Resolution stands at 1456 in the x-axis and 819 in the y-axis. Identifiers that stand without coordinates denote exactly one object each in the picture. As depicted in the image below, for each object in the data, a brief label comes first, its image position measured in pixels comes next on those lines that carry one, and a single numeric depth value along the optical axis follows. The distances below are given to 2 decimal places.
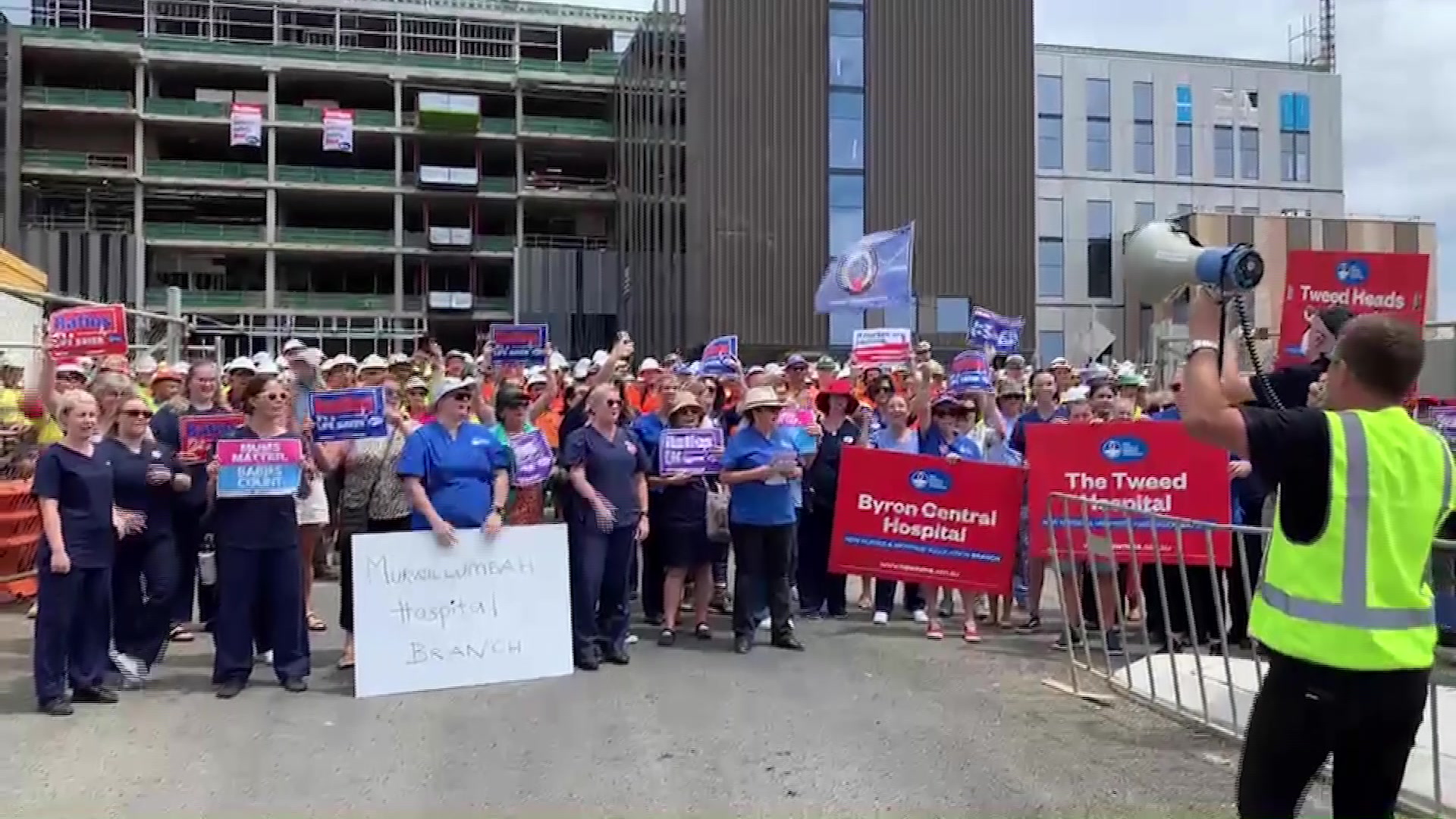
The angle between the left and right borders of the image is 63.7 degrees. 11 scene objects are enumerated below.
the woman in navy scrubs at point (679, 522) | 8.28
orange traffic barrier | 9.72
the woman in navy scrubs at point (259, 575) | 6.78
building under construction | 46.97
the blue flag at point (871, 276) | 16.66
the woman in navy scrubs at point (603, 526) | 7.52
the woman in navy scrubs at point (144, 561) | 7.00
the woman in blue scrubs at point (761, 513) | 8.01
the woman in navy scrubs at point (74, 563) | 6.27
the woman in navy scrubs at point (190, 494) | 7.54
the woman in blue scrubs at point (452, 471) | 6.94
